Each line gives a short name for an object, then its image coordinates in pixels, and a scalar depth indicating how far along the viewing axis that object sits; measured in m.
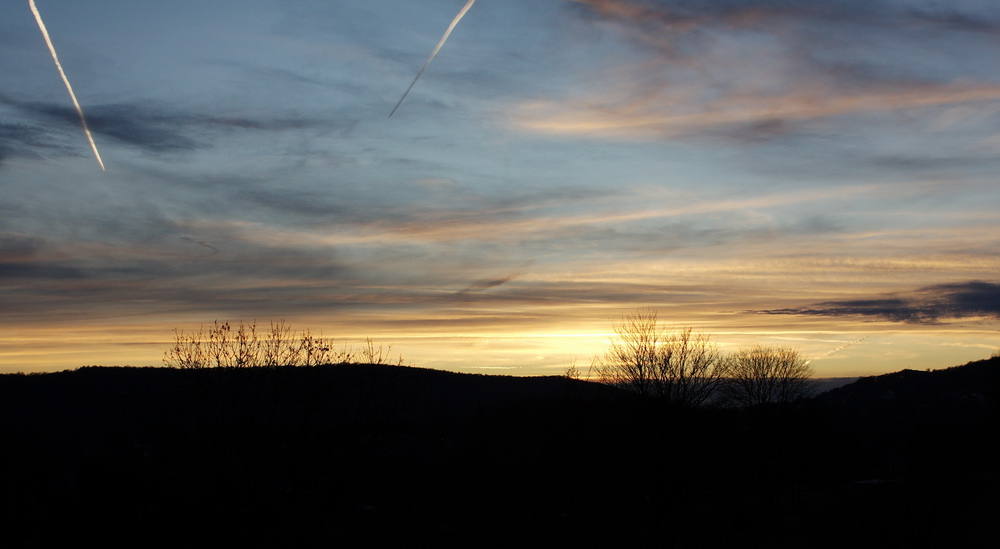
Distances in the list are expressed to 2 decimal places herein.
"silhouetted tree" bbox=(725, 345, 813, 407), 62.88
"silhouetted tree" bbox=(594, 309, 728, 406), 37.00
